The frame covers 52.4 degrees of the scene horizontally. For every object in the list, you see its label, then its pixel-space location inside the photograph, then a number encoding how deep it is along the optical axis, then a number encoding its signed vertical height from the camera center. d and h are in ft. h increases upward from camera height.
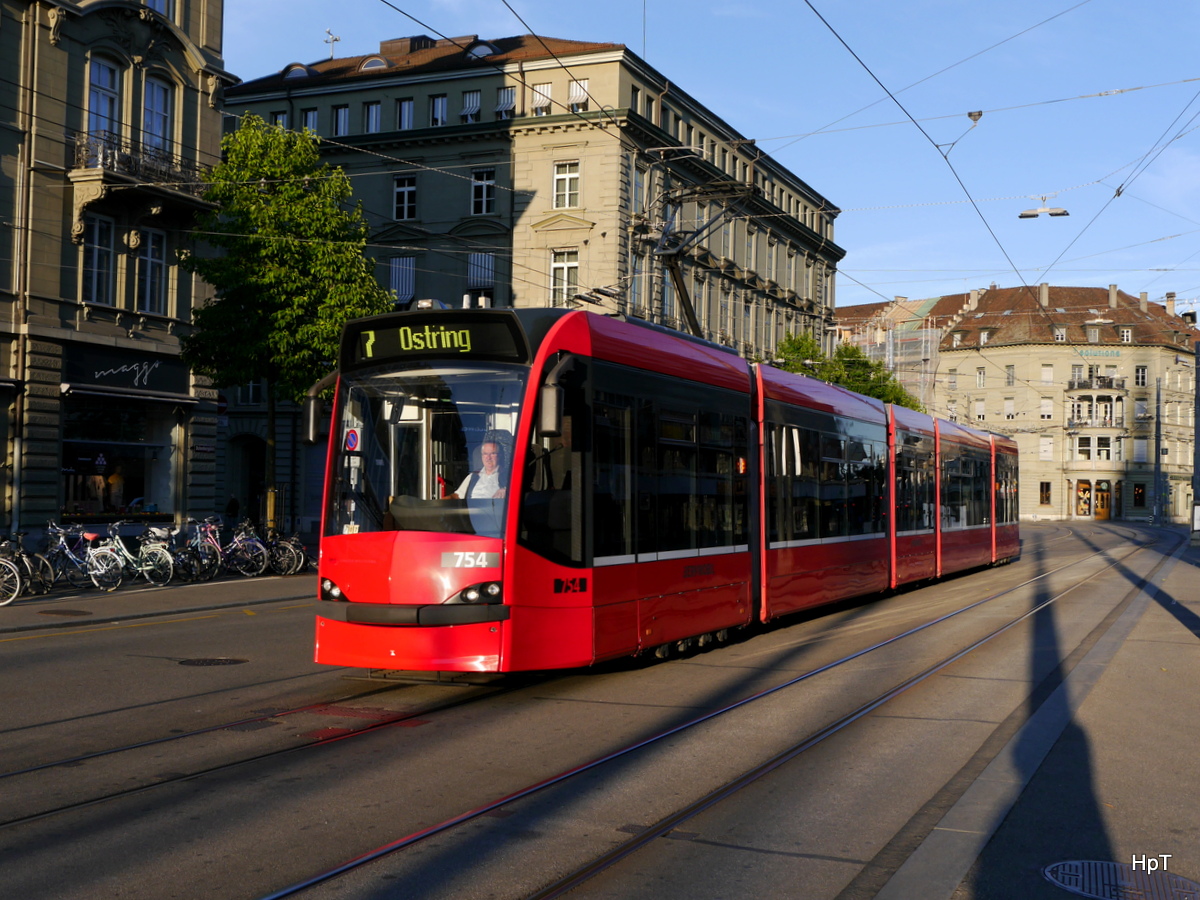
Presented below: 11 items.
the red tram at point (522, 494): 29.40 +0.28
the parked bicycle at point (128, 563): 64.59 -3.41
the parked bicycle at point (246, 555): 76.64 -3.37
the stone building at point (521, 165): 139.74 +41.04
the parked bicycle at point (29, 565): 59.77 -3.31
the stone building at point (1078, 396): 308.40 +29.43
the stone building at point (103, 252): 78.48 +17.11
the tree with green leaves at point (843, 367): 157.89 +18.95
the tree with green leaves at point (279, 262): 77.36 +15.35
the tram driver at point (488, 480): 29.53 +0.58
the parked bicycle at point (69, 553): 63.87 -2.84
